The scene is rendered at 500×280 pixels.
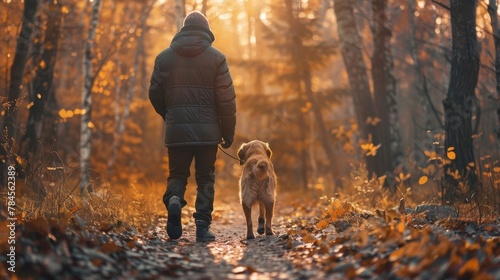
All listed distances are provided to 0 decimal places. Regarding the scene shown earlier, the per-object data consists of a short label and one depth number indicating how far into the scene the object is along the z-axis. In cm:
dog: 721
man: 710
